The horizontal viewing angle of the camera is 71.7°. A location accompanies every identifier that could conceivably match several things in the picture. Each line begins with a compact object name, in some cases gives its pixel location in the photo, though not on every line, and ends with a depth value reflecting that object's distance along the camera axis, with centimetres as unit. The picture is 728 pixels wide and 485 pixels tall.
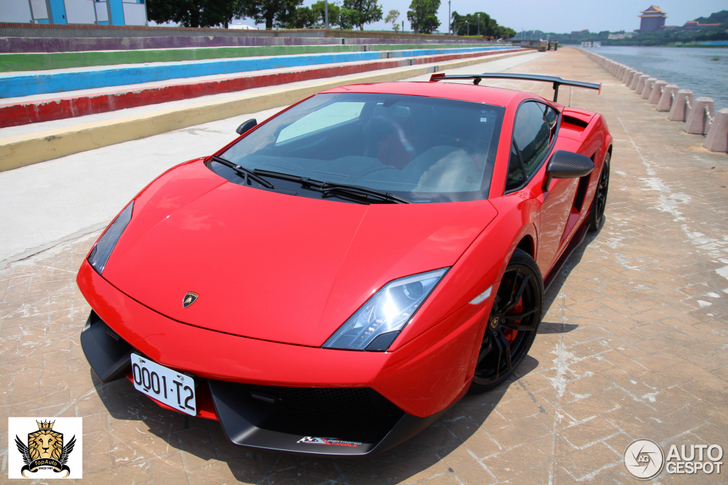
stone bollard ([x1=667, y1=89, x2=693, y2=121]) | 1144
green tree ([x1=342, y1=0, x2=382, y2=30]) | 10456
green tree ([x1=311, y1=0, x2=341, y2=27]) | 9398
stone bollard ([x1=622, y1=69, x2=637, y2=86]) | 1981
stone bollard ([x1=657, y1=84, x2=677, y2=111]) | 1287
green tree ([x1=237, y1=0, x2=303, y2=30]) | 6350
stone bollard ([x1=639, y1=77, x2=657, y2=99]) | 1511
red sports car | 169
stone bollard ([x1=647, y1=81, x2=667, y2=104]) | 1395
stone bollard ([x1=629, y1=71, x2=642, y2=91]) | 1755
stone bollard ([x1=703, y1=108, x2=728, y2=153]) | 838
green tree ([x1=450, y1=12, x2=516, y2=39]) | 16275
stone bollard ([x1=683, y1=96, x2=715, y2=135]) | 988
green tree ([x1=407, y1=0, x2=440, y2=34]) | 13475
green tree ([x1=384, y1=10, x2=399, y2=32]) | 12421
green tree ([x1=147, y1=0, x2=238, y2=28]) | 4778
